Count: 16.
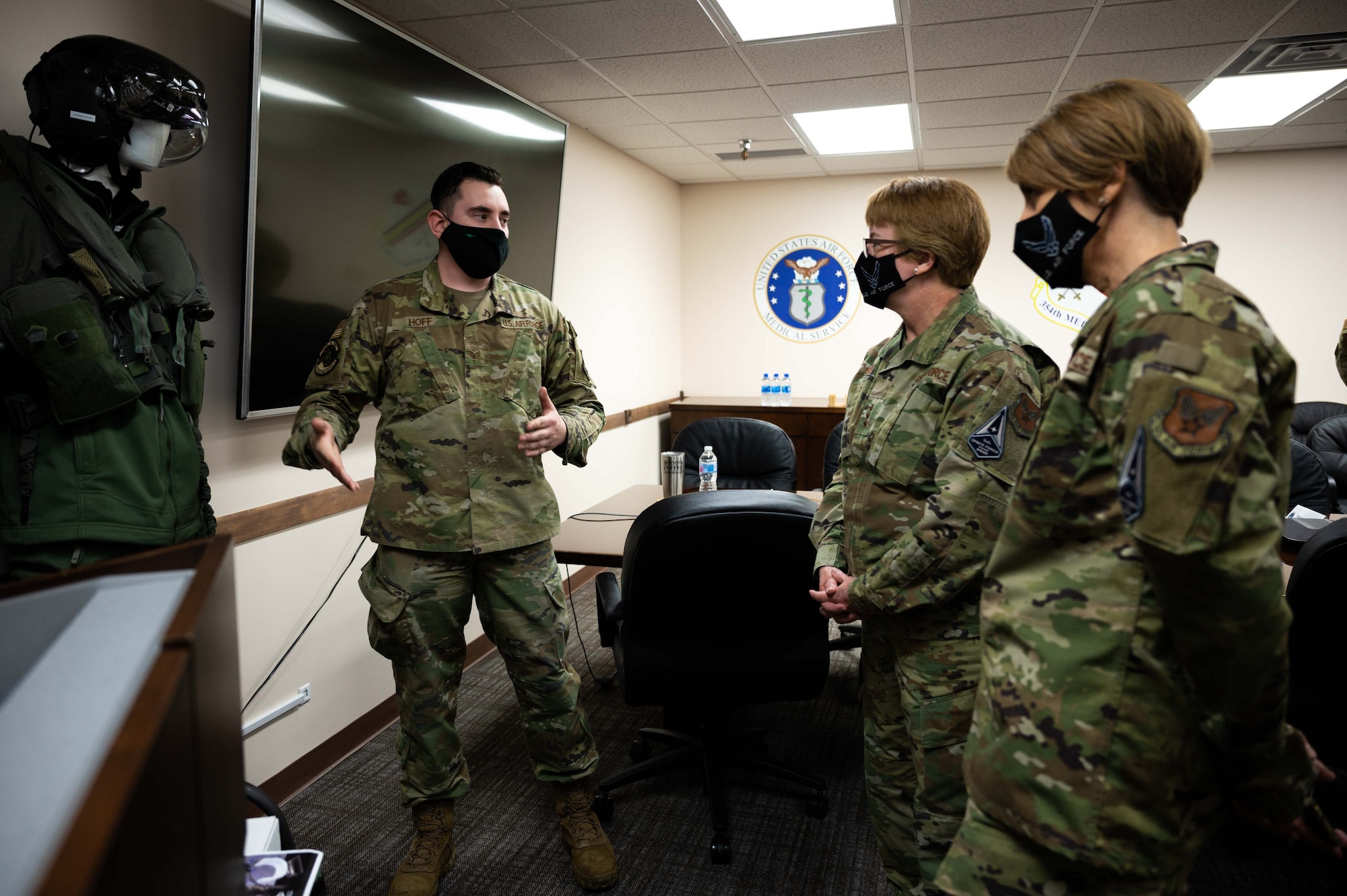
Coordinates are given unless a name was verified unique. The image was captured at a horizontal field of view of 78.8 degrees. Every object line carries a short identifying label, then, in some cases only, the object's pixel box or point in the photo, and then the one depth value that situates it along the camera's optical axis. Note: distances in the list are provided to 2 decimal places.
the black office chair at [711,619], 1.83
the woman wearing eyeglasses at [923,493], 1.36
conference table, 2.36
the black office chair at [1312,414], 4.57
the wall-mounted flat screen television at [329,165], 2.08
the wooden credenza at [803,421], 5.17
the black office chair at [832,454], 3.41
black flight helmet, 1.37
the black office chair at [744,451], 3.51
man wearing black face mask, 1.88
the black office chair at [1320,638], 1.55
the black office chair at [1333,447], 4.14
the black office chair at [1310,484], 3.07
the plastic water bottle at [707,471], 3.03
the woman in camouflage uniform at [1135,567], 0.76
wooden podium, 0.37
